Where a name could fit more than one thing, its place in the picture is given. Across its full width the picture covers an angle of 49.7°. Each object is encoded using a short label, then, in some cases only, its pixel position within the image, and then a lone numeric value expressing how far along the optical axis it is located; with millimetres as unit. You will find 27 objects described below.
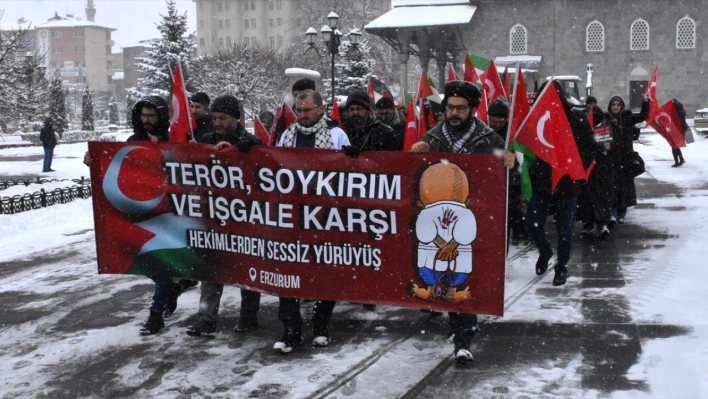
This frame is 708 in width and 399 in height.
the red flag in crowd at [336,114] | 8516
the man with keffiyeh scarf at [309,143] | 5344
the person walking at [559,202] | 7105
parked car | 27828
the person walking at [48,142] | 22938
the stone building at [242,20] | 111250
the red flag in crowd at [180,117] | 6355
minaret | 151125
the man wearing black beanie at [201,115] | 7273
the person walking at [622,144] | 9734
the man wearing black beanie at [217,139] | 5738
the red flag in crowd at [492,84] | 10031
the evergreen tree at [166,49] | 39844
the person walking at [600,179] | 9094
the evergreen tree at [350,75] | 36281
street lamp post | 21728
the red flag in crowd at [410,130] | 7699
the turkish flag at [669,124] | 11016
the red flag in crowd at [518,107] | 5277
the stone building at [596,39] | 48844
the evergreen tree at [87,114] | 51344
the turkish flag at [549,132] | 5230
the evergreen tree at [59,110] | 44544
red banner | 4812
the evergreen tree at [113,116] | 64200
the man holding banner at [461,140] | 4953
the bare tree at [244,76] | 41594
